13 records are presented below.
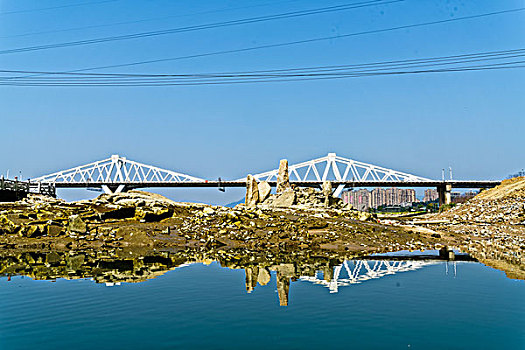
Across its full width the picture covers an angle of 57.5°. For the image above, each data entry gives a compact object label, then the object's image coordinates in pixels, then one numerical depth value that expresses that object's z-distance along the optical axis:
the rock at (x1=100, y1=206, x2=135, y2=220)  35.44
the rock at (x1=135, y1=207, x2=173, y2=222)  35.53
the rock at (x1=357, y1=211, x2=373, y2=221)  40.72
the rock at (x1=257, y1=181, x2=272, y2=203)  52.50
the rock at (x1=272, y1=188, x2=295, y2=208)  49.09
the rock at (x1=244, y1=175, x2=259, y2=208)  52.09
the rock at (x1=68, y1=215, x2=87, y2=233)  32.31
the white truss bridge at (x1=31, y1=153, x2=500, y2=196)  119.69
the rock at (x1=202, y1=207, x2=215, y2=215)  36.60
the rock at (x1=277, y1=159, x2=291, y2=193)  53.56
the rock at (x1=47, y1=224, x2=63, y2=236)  32.31
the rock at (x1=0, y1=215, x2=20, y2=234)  32.47
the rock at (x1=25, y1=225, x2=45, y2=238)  32.03
